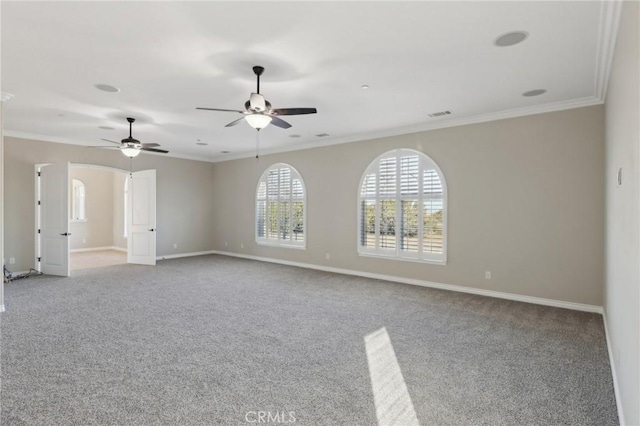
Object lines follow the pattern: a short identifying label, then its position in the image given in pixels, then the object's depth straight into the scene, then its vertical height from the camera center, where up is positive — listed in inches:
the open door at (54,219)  271.3 -8.0
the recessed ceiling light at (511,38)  115.4 +60.8
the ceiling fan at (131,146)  224.1 +43.6
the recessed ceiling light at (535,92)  169.9 +60.5
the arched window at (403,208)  238.1 +0.9
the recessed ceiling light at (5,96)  172.4 +59.2
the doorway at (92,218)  273.9 -8.7
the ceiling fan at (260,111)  141.1 +43.3
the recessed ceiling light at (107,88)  164.7 +61.3
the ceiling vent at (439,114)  209.9 +61.1
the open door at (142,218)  326.3 -8.6
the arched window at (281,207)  323.6 +2.2
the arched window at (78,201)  416.5 +10.6
